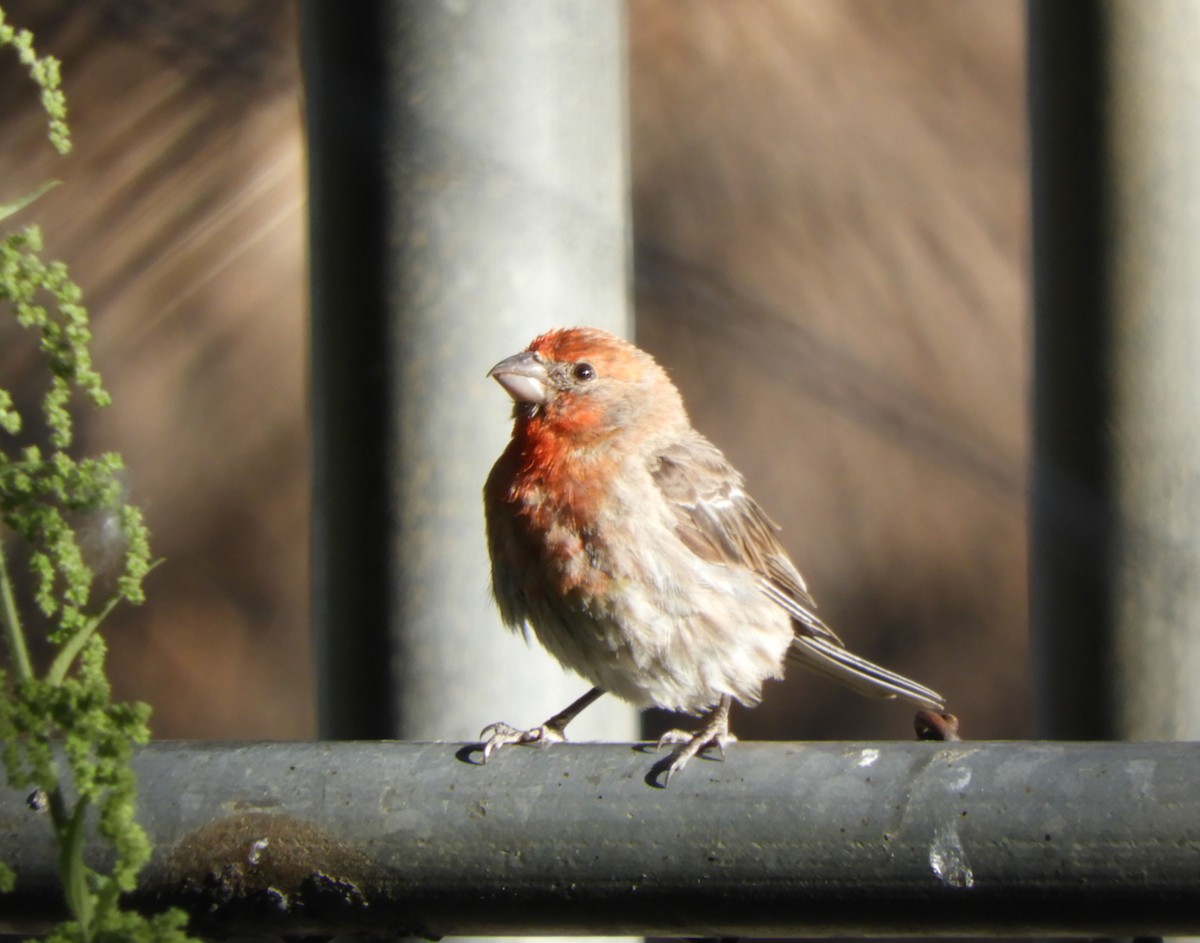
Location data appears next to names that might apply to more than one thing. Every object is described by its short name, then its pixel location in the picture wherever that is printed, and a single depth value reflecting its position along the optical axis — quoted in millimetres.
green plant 3096
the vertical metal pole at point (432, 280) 5558
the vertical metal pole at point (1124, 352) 5608
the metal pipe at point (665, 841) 5124
